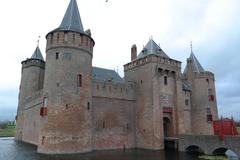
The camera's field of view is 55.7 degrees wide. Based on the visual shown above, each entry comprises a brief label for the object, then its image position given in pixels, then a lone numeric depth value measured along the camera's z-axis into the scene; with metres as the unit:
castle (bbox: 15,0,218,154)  21.80
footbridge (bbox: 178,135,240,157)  19.61
